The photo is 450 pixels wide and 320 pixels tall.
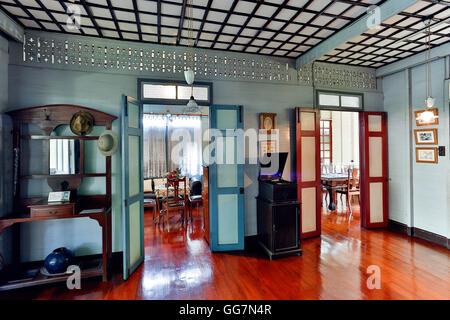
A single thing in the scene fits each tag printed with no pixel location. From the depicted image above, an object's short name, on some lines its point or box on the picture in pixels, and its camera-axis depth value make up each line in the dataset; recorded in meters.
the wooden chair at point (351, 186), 6.17
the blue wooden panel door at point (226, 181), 3.94
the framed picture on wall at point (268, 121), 4.31
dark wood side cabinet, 3.67
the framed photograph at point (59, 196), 3.08
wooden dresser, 3.07
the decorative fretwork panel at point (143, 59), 3.41
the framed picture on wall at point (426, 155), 4.25
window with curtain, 7.73
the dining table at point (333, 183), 6.19
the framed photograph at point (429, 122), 4.15
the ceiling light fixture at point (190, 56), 2.80
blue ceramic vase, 3.01
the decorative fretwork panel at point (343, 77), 4.72
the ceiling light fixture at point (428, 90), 3.48
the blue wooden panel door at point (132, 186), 3.12
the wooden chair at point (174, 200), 5.10
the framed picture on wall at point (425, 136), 4.25
